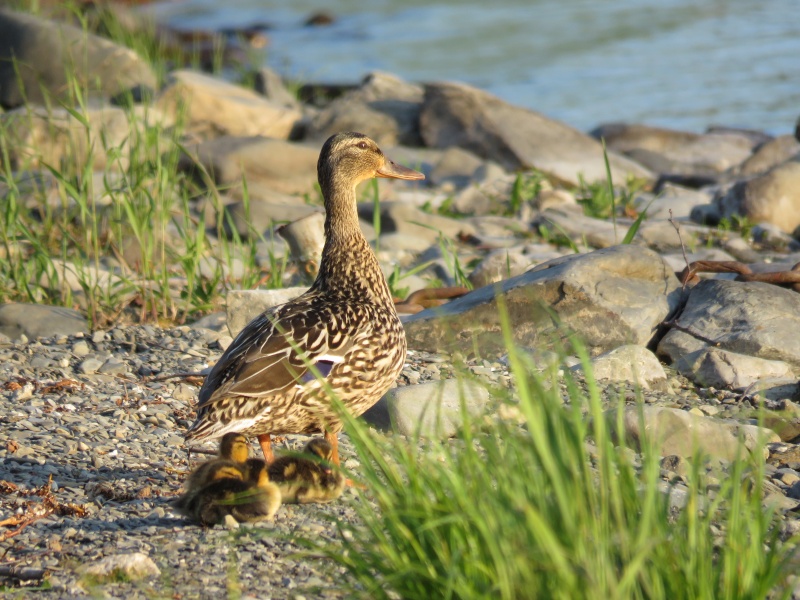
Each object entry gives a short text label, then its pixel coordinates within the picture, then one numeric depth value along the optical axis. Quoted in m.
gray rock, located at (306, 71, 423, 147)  27.09
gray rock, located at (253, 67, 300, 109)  31.25
